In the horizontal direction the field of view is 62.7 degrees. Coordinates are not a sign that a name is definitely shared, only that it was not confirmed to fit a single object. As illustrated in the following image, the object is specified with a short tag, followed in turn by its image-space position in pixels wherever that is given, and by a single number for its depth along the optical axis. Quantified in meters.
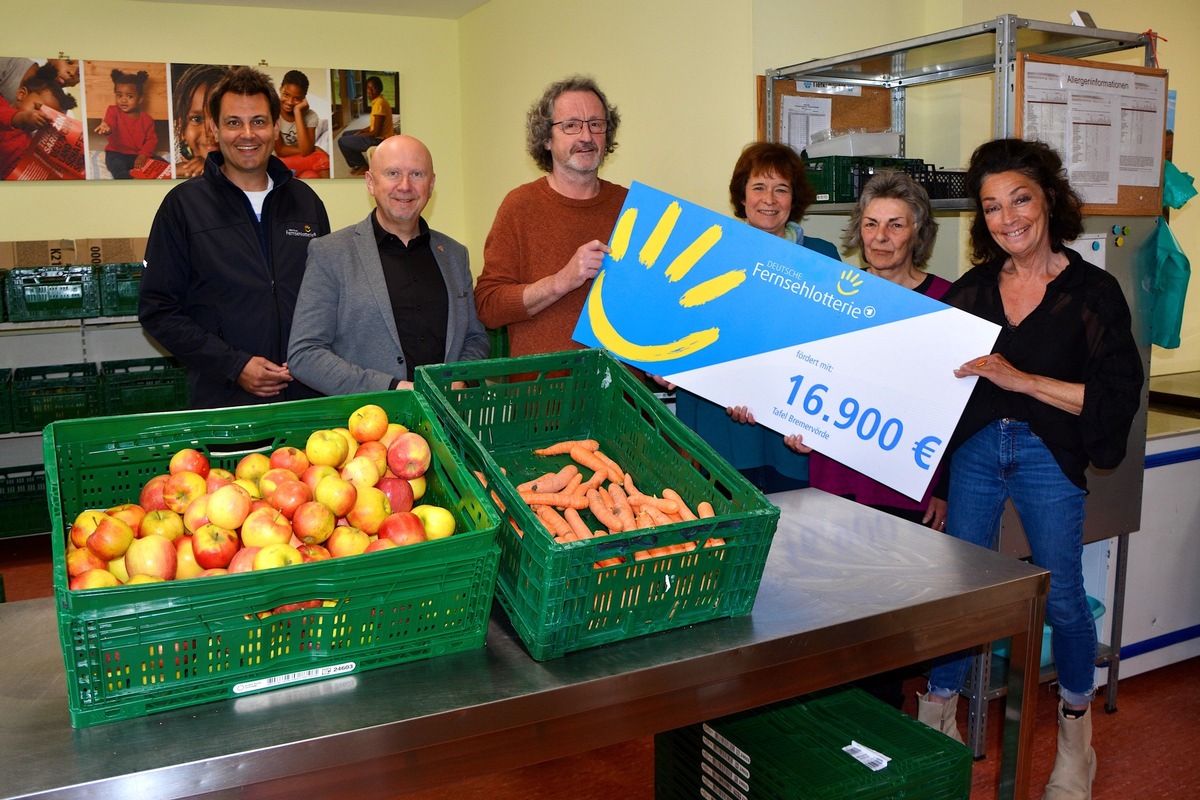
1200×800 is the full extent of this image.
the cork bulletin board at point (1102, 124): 2.78
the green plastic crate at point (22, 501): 5.00
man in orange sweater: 2.70
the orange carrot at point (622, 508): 1.60
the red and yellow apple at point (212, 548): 1.34
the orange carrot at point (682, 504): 1.58
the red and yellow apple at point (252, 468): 1.58
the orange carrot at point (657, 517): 1.55
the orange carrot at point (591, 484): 1.72
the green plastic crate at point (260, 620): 1.16
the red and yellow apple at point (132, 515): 1.43
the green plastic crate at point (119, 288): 5.09
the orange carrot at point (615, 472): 1.78
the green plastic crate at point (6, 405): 4.91
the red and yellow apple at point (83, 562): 1.33
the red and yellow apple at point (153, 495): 1.50
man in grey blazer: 2.41
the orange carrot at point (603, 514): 1.60
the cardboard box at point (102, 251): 5.36
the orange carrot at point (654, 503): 1.61
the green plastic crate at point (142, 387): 5.12
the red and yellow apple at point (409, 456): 1.58
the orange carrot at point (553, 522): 1.53
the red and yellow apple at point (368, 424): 1.64
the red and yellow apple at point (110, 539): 1.36
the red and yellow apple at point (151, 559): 1.32
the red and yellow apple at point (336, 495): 1.45
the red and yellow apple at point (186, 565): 1.36
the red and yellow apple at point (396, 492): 1.55
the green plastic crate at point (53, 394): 4.95
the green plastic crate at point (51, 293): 4.92
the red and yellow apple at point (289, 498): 1.44
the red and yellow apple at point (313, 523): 1.40
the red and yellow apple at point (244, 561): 1.31
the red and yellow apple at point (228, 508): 1.39
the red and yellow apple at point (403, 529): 1.39
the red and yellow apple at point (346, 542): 1.38
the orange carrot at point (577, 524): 1.55
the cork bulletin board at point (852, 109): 4.04
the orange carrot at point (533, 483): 1.70
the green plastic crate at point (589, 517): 1.35
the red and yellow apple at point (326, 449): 1.58
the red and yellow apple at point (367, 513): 1.46
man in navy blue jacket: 2.77
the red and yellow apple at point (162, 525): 1.42
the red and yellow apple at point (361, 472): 1.52
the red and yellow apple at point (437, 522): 1.43
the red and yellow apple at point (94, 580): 1.28
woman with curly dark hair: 2.30
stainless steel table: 1.15
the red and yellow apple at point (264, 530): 1.36
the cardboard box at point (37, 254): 5.12
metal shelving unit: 2.77
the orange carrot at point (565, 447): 1.89
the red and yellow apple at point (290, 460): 1.56
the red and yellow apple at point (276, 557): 1.28
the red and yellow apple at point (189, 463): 1.55
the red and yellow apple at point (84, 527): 1.41
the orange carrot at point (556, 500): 1.66
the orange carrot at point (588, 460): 1.80
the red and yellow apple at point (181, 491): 1.48
